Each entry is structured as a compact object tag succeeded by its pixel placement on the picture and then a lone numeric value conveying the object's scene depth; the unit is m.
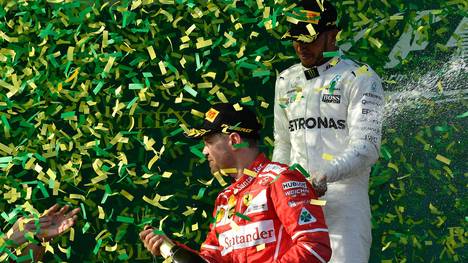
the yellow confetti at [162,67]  13.90
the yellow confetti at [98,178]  13.69
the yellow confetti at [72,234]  13.66
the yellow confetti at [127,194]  13.62
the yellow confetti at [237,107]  11.57
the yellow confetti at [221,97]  13.93
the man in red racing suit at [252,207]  10.36
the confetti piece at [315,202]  10.61
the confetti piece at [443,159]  13.36
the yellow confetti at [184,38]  14.01
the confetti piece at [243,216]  11.00
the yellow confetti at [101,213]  13.70
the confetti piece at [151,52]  14.01
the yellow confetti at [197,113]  13.73
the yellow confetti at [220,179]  12.71
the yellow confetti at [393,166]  14.21
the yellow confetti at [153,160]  13.69
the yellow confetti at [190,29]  14.08
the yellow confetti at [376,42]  13.84
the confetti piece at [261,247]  10.86
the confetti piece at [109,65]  13.84
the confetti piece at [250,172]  11.13
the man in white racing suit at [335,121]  11.74
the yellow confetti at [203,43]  13.98
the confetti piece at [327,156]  11.84
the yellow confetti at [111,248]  13.74
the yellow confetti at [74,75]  13.90
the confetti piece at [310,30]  11.94
